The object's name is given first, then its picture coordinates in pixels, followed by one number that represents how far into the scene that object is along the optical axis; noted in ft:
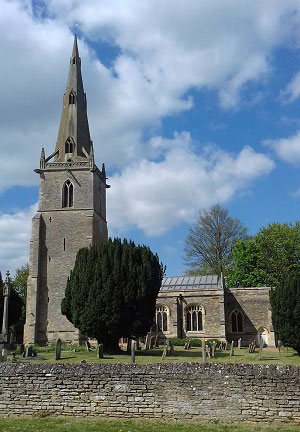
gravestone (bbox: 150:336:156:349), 93.98
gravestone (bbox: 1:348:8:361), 63.82
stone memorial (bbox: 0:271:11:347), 80.24
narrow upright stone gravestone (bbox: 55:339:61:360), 68.59
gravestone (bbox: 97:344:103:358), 70.08
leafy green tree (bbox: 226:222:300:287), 131.95
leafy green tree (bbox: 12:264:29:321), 172.45
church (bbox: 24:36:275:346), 117.08
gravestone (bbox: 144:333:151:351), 89.51
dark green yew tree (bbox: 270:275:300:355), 77.00
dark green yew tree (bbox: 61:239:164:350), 79.51
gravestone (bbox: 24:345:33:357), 73.80
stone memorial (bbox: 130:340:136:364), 53.58
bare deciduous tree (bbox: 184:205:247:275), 147.33
